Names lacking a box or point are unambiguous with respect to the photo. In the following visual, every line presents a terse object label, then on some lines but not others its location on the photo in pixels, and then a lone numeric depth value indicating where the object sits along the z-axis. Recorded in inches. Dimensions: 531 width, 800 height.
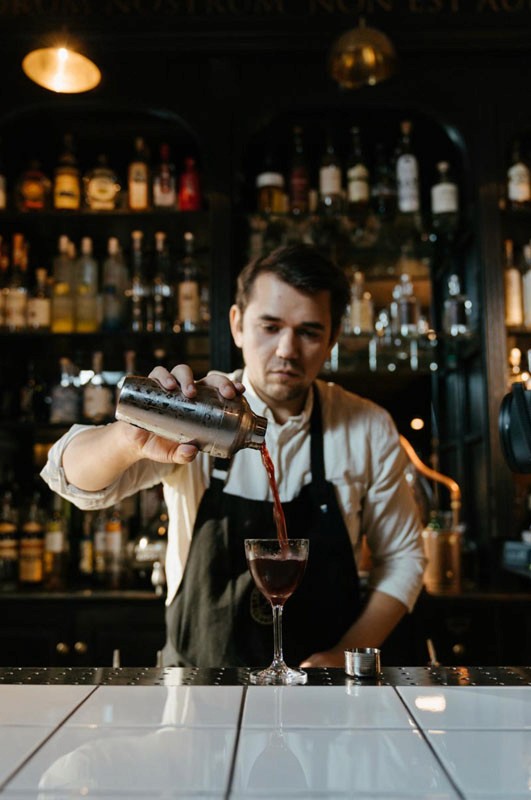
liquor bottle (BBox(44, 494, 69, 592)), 100.8
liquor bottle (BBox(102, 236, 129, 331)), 106.0
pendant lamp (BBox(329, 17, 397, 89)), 81.6
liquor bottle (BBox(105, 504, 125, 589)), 99.3
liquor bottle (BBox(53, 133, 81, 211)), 106.7
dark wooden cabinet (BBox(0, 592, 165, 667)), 92.4
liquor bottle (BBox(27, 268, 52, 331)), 105.7
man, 58.0
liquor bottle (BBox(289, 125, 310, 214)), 106.7
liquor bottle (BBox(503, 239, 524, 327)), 101.1
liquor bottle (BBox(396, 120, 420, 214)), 104.8
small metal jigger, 37.4
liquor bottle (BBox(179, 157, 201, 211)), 106.7
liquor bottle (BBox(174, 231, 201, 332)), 105.3
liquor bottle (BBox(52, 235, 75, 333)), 106.4
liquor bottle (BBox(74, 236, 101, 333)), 106.9
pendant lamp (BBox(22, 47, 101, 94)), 83.9
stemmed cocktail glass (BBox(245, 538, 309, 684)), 41.1
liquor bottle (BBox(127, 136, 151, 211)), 107.3
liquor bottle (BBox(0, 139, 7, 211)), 107.6
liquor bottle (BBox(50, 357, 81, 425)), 105.6
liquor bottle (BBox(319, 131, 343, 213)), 106.3
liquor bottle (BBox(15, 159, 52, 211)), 107.5
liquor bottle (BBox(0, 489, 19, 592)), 100.4
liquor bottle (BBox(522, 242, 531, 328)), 102.4
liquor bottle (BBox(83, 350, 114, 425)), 105.0
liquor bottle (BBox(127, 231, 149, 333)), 106.3
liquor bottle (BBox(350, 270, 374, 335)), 105.7
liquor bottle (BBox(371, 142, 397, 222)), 107.0
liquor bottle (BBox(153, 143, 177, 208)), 106.7
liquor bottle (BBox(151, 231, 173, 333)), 106.2
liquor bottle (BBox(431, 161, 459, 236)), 103.3
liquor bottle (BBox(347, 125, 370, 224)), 106.3
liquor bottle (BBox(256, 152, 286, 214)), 106.2
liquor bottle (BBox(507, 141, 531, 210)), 103.3
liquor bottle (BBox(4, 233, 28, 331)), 105.3
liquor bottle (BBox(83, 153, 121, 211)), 107.3
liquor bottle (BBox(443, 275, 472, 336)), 104.3
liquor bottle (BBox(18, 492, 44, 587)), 99.7
